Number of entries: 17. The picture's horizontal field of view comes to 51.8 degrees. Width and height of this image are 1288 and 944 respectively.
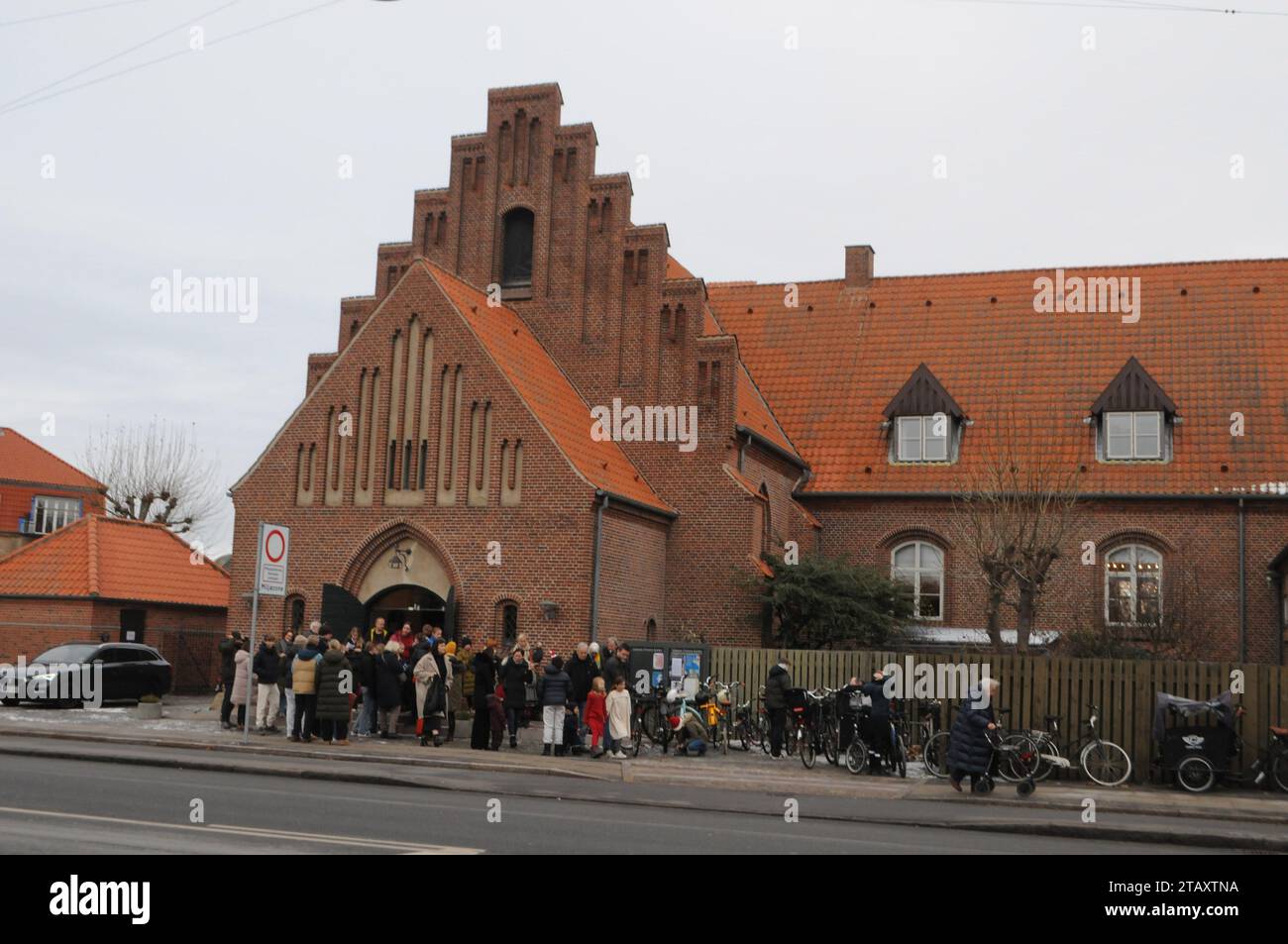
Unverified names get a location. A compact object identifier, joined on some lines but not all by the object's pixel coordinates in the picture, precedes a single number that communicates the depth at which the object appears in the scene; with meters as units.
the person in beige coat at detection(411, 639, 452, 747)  23.14
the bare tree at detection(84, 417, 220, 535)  57.00
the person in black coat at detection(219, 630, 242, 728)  25.58
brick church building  27.91
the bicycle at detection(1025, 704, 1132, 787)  20.52
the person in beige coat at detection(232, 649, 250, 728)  24.38
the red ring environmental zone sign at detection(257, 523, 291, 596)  21.55
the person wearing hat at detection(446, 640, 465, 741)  23.77
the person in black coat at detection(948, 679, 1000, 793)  17.95
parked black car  28.72
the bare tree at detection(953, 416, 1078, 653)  28.31
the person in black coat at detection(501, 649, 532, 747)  22.81
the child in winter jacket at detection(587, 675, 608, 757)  22.41
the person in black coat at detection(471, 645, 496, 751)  22.78
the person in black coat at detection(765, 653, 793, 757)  23.25
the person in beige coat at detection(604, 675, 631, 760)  22.45
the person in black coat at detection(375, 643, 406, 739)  23.42
